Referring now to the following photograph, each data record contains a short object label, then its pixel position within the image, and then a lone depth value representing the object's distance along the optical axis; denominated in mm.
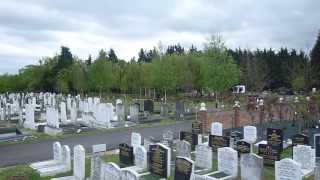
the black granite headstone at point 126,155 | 10827
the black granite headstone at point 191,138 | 12686
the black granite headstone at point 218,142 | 11698
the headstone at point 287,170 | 7877
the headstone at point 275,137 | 11990
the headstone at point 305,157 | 10005
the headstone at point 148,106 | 22566
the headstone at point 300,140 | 11665
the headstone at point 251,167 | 8809
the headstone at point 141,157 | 10302
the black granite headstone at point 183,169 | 8214
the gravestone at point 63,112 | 19520
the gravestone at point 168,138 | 13028
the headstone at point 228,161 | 9429
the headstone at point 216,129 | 13907
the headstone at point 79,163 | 9646
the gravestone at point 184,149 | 10959
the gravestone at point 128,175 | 7182
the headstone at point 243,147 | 10979
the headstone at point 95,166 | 8927
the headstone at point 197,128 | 15228
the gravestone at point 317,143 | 11218
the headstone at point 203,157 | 10382
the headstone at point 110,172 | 7723
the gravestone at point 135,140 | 12253
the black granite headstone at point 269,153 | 10343
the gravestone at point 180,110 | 21847
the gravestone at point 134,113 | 19881
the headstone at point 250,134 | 13622
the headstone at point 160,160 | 9383
